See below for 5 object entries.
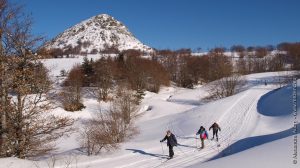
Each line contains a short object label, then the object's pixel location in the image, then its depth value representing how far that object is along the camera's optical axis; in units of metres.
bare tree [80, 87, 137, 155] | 22.78
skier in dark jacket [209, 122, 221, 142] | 23.72
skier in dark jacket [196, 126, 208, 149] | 21.04
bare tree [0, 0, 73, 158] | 12.26
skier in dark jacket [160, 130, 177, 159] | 18.39
